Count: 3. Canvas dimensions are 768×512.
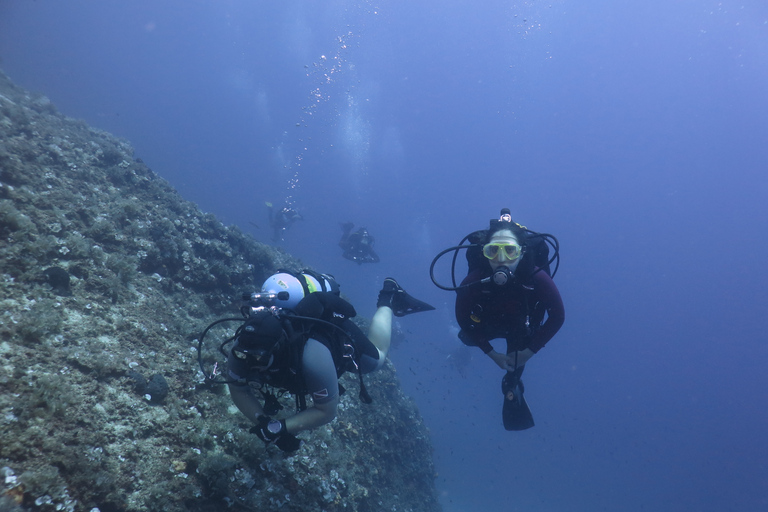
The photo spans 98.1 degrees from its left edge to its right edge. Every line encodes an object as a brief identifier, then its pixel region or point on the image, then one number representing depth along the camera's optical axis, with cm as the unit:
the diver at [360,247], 1897
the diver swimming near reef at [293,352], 315
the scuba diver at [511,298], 475
